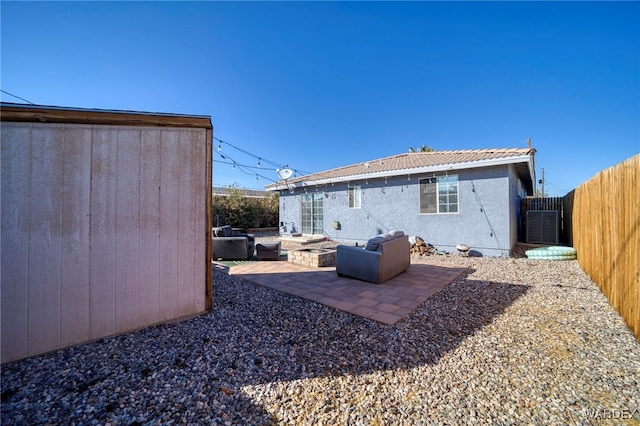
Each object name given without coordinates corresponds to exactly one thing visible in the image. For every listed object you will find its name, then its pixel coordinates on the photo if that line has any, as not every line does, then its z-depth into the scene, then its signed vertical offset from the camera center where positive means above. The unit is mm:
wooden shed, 2494 -40
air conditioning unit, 9547 -458
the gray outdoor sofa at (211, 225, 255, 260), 7609 -947
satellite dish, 12823 +2369
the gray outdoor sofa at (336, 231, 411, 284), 5023 -931
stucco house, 7766 +738
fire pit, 6642 -1134
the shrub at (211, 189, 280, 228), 15266 +520
